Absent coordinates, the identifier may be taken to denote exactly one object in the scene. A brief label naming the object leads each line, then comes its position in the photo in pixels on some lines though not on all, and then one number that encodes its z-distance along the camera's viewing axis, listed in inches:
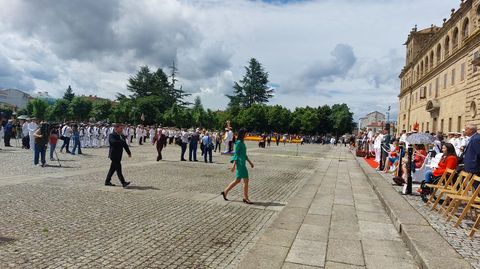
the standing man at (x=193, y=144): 808.3
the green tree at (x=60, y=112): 3764.8
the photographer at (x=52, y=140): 665.3
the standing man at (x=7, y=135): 962.7
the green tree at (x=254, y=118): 3590.1
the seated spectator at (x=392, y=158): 634.8
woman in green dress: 361.7
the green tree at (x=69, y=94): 4752.0
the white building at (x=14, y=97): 6033.5
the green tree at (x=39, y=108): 3836.6
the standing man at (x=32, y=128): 888.3
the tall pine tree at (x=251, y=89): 4037.9
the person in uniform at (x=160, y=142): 748.3
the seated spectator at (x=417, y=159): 472.4
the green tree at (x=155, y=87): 3523.6
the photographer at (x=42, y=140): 571.2
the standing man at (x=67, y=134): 864.9
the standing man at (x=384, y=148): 691.0
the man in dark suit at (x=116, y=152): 422.6
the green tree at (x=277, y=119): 3727.9
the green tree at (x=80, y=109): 3717.0
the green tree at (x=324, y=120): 3912.4
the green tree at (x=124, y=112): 3265.3
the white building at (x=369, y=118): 5235.7
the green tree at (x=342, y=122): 3959.2
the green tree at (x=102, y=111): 3646.7
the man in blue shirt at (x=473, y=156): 306.3
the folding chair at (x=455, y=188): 296.7
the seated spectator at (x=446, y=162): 351.3
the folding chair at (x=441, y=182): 323.6
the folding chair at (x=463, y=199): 252.2
